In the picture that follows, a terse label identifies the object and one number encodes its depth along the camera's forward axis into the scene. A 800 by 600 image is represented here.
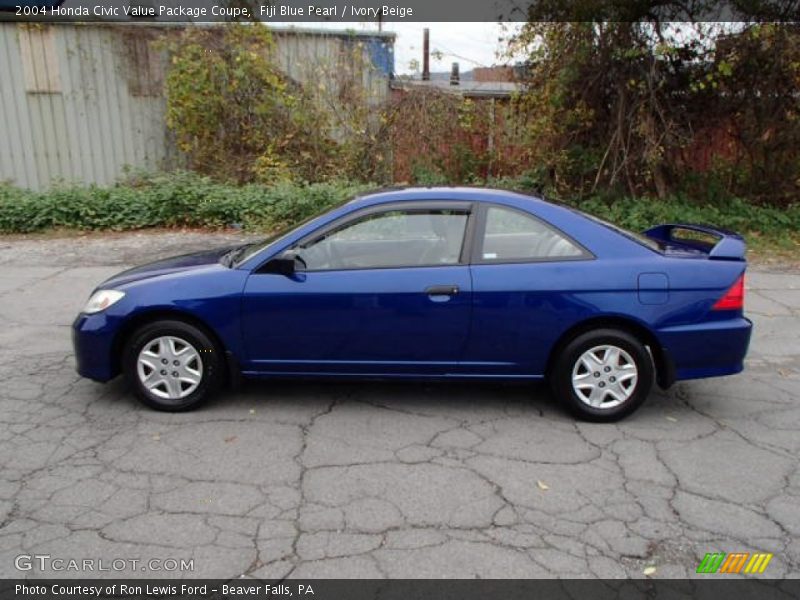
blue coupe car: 4.23
